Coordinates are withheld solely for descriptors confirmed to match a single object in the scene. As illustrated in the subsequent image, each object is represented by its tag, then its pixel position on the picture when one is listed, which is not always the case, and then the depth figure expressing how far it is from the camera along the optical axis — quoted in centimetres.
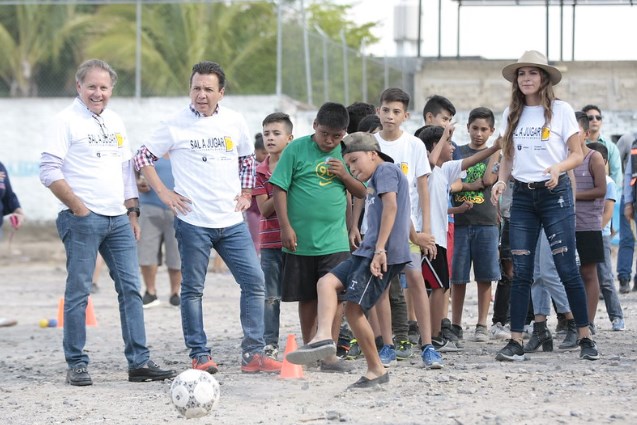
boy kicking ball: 1466
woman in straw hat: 1659
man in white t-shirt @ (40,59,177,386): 1603
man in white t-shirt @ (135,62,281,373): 1647
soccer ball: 1319
